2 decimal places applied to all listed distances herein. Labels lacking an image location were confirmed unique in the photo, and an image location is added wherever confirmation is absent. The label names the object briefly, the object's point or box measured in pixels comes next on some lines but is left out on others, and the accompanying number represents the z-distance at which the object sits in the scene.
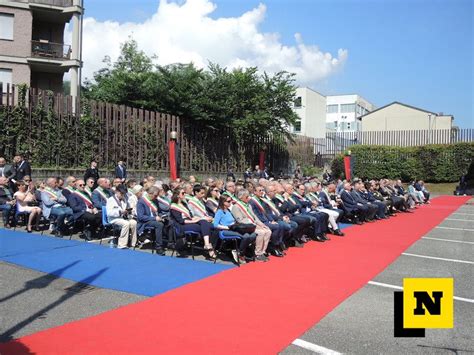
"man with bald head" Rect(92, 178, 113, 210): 10.57
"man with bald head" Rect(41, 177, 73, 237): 10.46
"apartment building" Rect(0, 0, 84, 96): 27.64
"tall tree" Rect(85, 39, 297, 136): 22.69
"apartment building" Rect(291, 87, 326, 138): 59.41
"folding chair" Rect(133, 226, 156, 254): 9.29
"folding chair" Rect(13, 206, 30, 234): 11.08
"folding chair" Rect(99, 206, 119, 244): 9.70
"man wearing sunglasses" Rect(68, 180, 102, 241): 10.11
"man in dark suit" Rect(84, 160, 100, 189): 15.09
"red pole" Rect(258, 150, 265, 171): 29.25
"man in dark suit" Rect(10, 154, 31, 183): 12.87
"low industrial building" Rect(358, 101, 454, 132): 55.81
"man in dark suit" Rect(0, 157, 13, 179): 12.55
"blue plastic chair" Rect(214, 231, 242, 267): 8.37
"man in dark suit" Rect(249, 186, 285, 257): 9.27
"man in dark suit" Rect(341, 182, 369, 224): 14.39
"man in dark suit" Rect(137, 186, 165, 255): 9.08
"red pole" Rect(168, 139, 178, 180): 19.55
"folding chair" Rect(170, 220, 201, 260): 8.77
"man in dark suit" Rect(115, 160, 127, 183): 16.69
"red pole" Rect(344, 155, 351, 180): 28.25
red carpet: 4.50
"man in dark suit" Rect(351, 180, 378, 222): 14.91
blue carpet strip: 6.83
